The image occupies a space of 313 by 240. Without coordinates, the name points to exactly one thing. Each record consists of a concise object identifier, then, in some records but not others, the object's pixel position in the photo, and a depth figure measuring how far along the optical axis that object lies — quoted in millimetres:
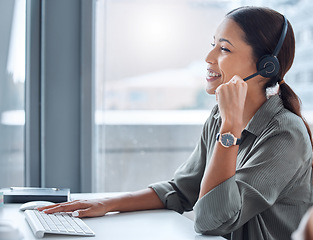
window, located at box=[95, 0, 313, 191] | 2595
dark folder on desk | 1914
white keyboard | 1609
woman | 1643
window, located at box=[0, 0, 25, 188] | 2011
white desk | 1628
